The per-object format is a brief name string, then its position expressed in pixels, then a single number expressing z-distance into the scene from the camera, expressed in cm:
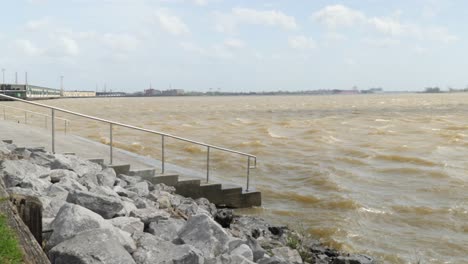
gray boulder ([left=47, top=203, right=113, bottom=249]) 483
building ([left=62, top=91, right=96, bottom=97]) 17471
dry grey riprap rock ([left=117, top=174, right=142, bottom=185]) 955
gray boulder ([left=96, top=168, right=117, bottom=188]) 860
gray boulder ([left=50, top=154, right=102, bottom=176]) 906
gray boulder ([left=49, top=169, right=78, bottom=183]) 800
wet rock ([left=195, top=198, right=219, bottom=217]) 947
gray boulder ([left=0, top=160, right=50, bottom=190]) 658
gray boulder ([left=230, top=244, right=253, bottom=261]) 592
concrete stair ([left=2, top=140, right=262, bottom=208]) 1044
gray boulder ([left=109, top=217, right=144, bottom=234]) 578
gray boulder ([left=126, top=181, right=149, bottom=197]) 867
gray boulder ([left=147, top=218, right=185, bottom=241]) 605
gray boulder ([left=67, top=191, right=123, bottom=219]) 613
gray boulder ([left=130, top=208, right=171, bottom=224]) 645
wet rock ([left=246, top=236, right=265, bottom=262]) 658
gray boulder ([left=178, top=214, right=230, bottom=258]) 576
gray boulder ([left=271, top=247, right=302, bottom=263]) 739
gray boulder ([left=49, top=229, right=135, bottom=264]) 433
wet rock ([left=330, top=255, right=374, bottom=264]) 768
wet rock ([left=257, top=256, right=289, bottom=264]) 622
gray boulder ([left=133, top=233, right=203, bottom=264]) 491
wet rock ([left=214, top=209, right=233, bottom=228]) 913
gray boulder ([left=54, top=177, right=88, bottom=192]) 727
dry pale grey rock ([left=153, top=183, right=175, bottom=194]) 999
